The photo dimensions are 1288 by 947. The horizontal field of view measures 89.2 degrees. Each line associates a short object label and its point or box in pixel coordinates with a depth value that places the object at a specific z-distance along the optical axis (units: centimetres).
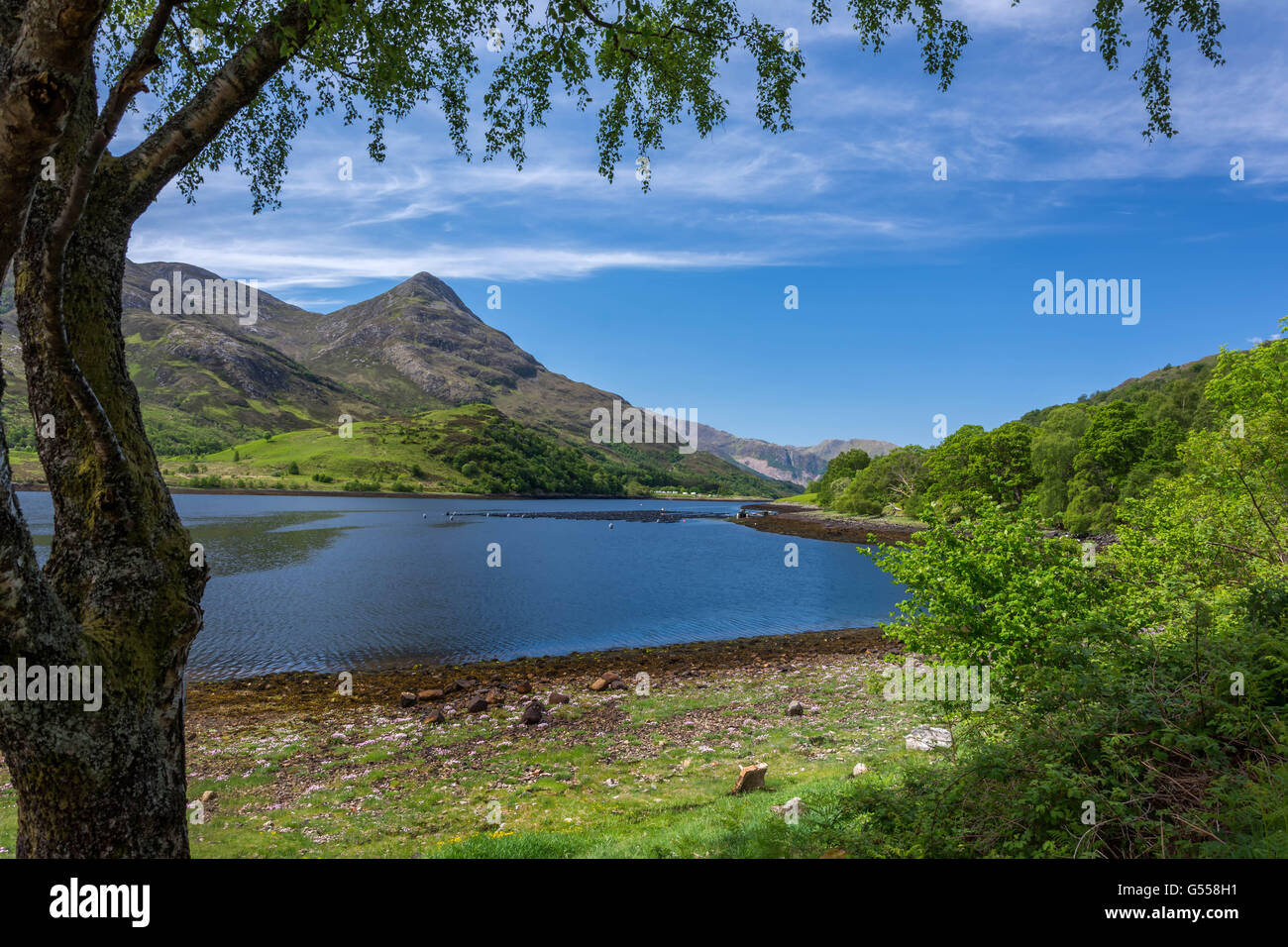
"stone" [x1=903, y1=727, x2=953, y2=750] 1393
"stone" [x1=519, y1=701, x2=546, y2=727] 1955
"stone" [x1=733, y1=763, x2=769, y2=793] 1340
